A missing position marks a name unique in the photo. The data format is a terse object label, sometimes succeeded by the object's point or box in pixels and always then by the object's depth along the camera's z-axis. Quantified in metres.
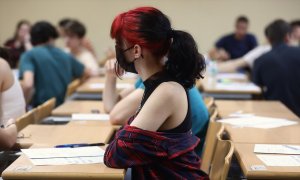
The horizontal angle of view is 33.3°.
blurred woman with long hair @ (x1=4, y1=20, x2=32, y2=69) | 7.80
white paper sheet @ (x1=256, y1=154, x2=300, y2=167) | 2.26
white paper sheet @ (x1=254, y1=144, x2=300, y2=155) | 2.47
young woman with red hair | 2.02
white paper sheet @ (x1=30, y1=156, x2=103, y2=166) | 2.19
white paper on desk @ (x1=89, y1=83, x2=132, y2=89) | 5.13
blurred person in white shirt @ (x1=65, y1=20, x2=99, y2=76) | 6.01
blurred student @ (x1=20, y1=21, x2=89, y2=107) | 4.96
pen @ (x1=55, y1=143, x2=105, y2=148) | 2.48
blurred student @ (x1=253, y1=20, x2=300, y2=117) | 4.77
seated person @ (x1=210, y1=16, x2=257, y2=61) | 8.33
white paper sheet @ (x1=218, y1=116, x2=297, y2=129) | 3.18
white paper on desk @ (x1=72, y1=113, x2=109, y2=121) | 3.43
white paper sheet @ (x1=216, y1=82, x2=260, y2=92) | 5.02
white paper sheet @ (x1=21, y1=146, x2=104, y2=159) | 2.30
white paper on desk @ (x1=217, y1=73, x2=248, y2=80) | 5.99
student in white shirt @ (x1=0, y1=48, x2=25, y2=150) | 3.17
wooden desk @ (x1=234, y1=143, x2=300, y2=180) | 2.13
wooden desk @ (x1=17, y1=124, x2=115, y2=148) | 2.71
